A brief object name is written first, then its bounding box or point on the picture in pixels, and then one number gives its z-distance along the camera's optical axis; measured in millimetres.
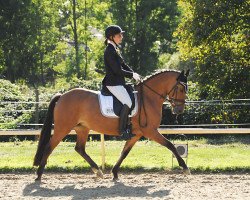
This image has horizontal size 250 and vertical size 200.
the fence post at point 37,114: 20519
